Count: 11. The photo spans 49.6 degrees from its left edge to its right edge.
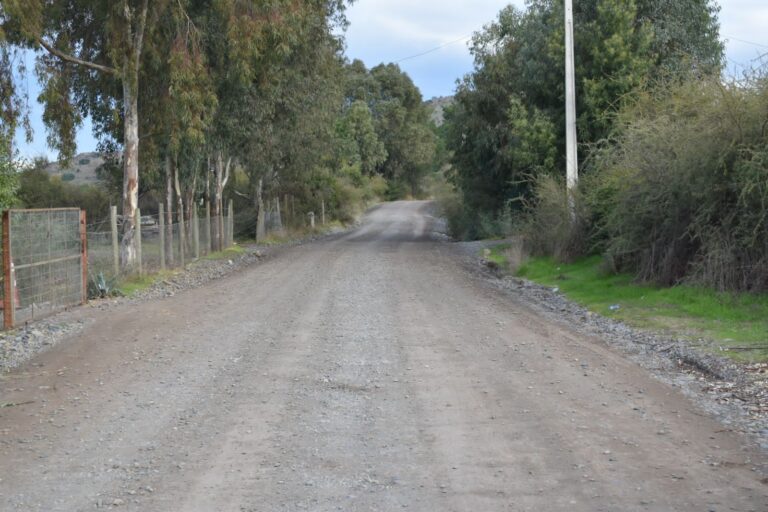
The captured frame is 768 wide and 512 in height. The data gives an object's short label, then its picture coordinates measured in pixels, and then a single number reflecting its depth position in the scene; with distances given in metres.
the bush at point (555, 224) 22.52
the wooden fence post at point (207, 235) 29.95
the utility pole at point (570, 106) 22.95
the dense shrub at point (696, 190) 14.31
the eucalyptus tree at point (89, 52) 20.82
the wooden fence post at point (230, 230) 33.72
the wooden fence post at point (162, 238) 22.94
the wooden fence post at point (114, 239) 19.45
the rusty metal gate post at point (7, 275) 13.62
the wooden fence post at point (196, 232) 27.77
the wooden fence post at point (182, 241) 25.11
